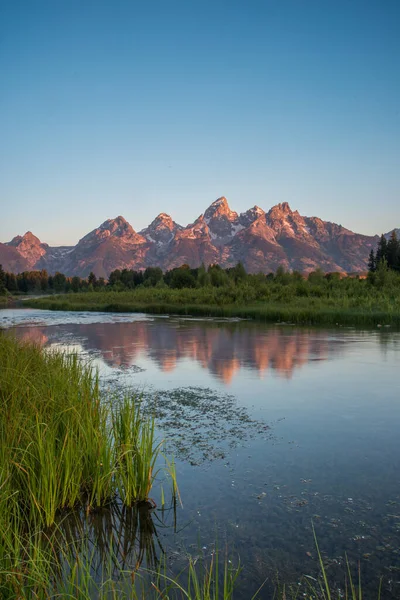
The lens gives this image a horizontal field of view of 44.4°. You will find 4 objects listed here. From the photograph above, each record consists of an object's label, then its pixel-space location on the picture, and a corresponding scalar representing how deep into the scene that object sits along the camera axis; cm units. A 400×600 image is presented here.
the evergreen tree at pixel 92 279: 13968
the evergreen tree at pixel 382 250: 8075
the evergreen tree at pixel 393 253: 7569
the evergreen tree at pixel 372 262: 8518
